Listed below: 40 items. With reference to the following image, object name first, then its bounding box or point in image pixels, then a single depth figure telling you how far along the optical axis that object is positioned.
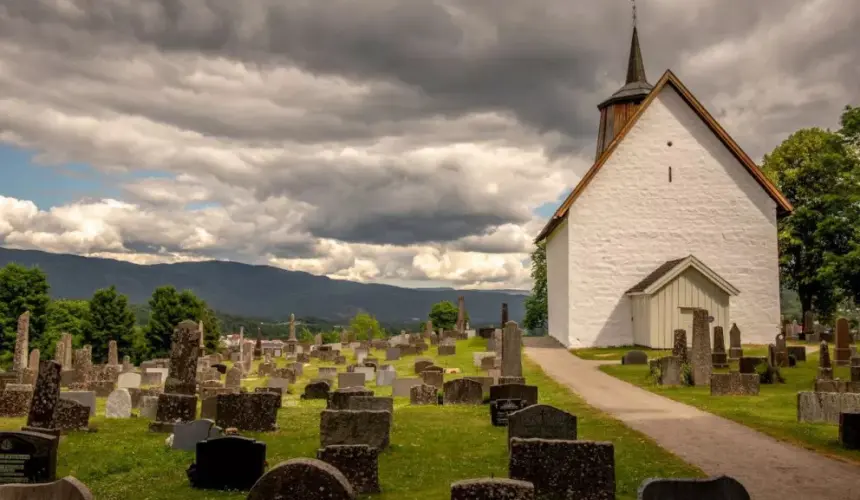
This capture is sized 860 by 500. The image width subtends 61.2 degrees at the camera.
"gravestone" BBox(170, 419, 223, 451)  12.05
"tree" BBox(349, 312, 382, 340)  86.06
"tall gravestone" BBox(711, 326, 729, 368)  24.67
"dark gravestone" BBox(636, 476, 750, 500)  6.89
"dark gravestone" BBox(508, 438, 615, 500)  8.59
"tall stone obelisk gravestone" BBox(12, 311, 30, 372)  28.20
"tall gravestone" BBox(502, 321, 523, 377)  19.53
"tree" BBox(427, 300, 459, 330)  73.44
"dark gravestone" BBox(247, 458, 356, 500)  7.21
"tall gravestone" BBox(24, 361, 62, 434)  11.90
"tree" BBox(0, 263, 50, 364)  52.78
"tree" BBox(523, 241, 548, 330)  66.94
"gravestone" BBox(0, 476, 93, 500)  6.72
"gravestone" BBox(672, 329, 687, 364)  21.83
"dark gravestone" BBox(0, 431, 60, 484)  9.56
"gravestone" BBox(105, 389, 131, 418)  17.31
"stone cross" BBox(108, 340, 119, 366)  33.97
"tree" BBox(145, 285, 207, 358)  57.25
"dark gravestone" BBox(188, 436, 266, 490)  9.62
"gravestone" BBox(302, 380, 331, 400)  21.39
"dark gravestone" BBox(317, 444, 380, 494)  9.23
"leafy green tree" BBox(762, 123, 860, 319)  41.41
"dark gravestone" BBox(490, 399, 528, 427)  14.38
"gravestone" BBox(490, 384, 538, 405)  16.48
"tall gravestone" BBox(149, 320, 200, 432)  14.15
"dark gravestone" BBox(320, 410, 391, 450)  11.31
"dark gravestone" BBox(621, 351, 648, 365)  27.70
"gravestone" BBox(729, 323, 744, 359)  28.64
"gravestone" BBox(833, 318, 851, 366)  24.40
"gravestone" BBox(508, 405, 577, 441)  10.69
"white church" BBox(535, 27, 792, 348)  36.47
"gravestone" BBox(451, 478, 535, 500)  6.79
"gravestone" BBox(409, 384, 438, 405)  19.36
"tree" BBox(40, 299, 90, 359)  53.91
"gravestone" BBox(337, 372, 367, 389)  23.67
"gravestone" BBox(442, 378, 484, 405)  18.47
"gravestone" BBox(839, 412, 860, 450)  11.81
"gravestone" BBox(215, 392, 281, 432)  14.09
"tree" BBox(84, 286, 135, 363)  57.59
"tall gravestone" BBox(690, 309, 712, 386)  20.62
